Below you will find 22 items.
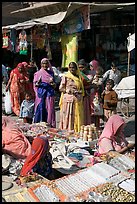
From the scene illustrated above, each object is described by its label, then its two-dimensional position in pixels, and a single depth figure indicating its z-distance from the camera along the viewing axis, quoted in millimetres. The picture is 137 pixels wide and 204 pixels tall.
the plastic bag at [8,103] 8710
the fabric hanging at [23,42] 9469
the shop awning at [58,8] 7609
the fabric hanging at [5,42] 9883
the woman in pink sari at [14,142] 4789
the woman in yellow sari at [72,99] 6414
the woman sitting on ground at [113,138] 4992
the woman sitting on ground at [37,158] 4199
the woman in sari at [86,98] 6714
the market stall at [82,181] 3686
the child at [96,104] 7117
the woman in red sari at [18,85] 8375
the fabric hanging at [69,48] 8117
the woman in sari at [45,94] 6883
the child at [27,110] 7246
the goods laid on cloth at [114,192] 3631
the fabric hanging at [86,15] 7535
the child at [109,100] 6879
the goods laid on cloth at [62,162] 4578
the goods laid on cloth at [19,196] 3660
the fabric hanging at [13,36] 9627
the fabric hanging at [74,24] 7781
